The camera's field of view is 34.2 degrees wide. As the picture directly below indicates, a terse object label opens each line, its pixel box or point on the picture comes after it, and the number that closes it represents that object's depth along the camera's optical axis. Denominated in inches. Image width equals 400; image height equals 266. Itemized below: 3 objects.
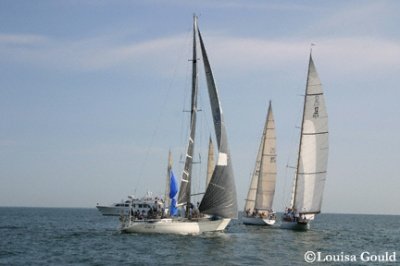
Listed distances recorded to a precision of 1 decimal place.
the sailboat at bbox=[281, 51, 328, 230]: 2578.7
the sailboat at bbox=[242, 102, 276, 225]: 3038.9
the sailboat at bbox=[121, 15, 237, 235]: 1995.6
